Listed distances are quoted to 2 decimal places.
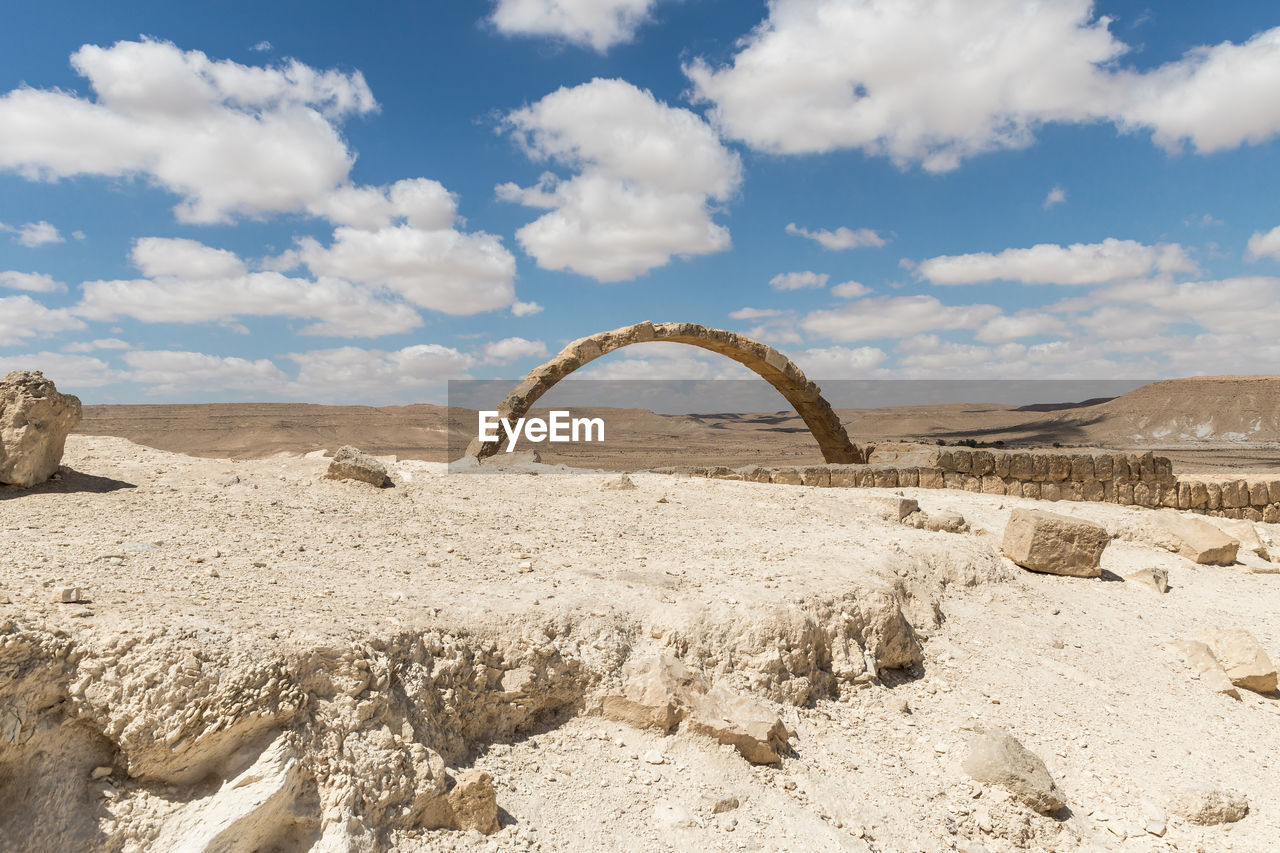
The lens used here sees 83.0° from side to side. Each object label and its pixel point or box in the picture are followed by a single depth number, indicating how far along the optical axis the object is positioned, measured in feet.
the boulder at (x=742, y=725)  10.89
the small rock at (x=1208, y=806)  11.73
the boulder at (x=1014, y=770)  11.21
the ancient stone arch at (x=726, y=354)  35.22
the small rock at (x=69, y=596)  8.77
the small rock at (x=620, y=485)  22.74
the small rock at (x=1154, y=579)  20.63
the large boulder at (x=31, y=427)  16.29
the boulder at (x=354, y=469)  20.27
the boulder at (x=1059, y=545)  20.08
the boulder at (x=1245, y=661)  15.64
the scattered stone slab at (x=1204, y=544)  23.65
